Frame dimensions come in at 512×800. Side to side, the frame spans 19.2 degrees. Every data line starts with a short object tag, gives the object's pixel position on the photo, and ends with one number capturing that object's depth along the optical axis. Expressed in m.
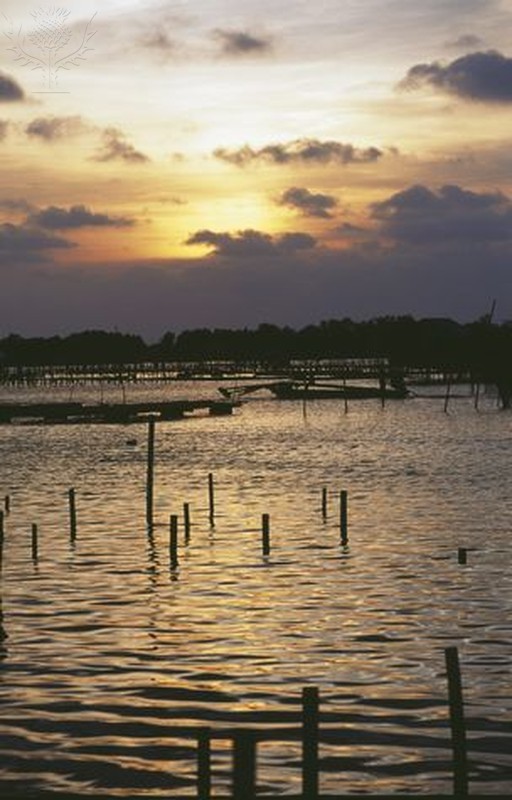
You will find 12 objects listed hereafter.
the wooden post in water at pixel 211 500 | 48.70
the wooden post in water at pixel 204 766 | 12.39
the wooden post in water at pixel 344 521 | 42.47
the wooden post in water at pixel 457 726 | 16.06
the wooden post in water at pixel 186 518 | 43.53
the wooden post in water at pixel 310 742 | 12.84
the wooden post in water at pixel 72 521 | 43.37
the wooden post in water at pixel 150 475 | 48.56
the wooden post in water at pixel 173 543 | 37.77
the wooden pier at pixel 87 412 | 129.25
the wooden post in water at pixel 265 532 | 40.03
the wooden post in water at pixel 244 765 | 11.77
